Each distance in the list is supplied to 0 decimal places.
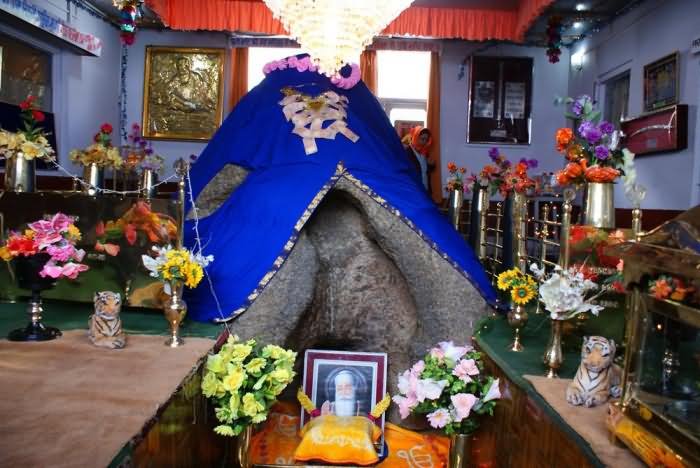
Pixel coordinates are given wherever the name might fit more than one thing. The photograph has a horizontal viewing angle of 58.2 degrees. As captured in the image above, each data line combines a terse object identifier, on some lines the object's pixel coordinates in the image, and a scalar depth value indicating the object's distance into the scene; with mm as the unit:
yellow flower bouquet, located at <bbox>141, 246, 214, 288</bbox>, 2650
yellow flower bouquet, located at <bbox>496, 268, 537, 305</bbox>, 2656
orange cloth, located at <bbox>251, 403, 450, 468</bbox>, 3266
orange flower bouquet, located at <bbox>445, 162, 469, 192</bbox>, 4762
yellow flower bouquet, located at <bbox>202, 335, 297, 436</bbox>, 2430
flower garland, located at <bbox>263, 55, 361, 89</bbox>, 4250
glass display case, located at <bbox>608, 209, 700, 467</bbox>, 1298
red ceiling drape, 6785
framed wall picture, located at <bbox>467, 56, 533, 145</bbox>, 7930
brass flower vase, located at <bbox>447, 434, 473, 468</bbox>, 2727
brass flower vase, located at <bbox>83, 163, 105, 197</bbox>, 4109
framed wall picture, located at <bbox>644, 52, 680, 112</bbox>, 5262
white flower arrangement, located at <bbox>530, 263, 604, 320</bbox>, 2160
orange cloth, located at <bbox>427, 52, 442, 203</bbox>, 7855
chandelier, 3766
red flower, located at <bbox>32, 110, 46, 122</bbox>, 3307
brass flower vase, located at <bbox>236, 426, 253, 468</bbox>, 2797
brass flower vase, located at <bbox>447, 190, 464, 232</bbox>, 4758
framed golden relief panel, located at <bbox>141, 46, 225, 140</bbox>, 7965
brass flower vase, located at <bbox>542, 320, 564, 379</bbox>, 2193
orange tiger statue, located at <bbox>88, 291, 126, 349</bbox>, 2453
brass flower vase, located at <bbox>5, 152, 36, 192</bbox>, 3375
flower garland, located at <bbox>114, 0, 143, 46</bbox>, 6249
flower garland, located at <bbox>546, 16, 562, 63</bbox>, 6820
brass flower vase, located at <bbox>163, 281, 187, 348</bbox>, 2590
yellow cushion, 3154
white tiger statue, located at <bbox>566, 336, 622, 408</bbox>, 1833
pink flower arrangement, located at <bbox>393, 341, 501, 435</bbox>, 2584
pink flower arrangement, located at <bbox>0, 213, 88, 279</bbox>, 2439
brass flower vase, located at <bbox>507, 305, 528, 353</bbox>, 2646
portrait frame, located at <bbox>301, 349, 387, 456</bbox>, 3535
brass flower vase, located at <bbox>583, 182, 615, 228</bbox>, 2613
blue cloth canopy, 3273
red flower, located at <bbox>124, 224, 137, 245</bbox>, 2971
